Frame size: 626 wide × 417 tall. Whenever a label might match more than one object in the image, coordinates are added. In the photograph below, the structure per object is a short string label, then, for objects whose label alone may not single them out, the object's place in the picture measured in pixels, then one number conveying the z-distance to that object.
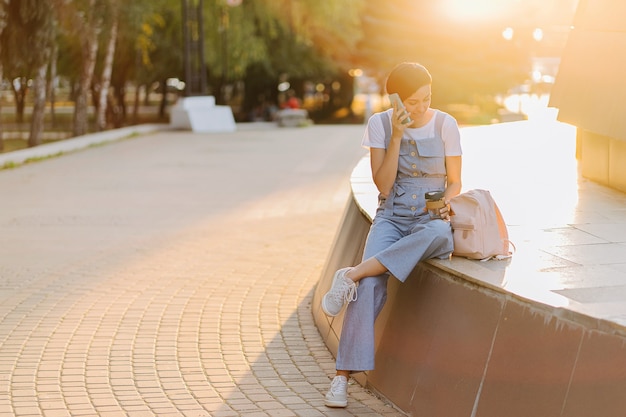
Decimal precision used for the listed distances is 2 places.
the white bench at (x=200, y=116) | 34.78
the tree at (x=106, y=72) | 33.55
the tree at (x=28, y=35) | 25.39
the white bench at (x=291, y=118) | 37.66
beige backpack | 5.89
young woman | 5.84
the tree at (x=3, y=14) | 24.62
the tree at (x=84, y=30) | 31.53
